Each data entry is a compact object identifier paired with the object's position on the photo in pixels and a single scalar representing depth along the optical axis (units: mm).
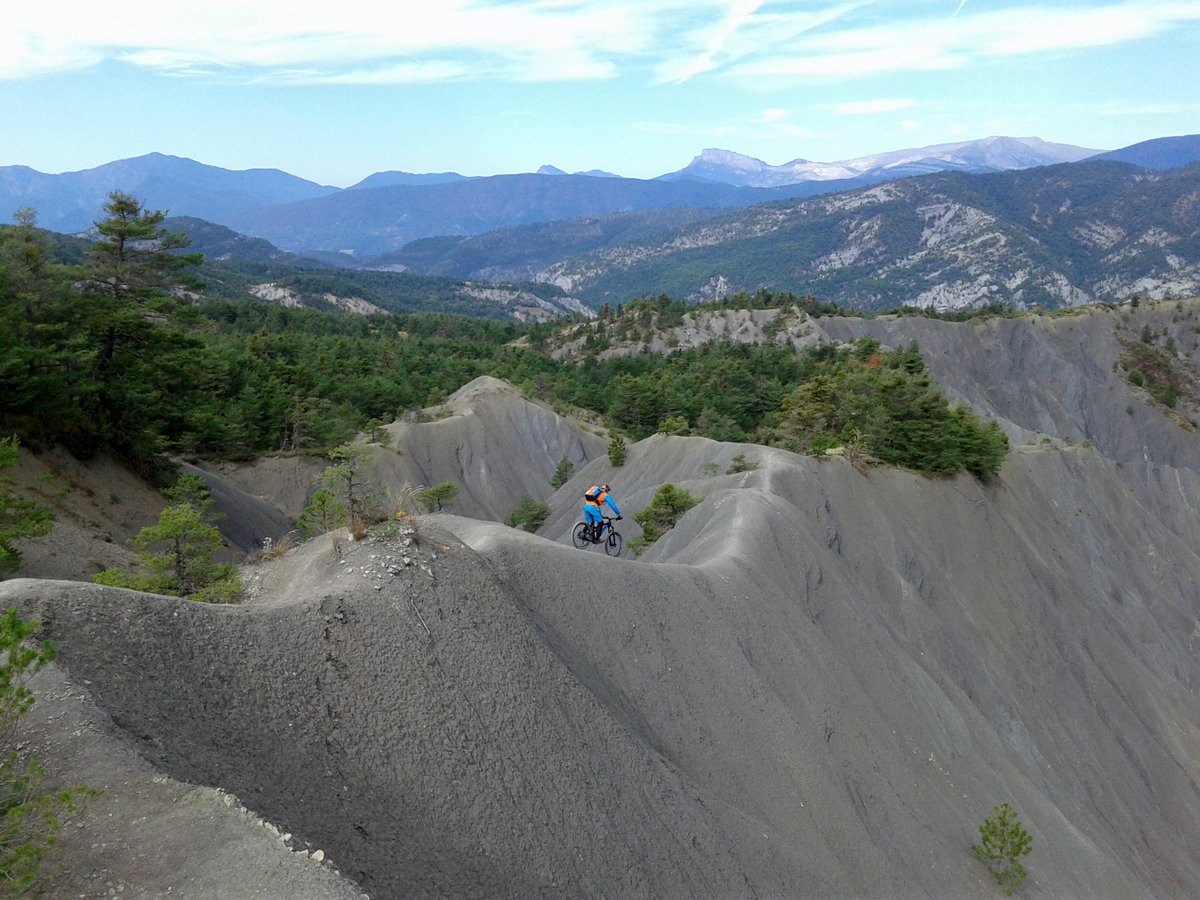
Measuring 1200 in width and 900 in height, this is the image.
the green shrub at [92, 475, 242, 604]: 15695
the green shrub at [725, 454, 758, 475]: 30484
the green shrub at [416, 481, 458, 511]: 31531
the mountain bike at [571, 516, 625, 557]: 23234
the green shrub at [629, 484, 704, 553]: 28219
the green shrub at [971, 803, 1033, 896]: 16766
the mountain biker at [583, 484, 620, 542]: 22938
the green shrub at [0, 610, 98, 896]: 6113
